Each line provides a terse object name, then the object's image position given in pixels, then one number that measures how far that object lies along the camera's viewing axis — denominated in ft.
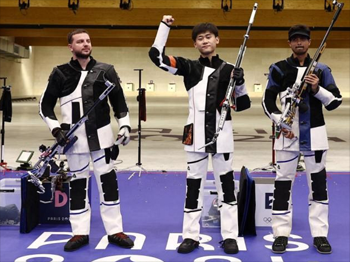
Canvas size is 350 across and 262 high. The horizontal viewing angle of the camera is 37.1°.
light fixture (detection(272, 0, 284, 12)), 44.24
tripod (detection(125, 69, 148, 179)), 24.37
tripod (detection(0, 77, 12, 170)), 24.27
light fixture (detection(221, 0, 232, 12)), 44.73
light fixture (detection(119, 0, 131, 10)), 44.86
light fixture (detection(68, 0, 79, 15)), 43.78
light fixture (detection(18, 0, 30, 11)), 44.47
